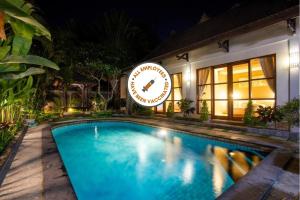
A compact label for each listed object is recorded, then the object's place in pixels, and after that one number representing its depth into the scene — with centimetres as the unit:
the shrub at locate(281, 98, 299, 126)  586
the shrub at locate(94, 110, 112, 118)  1512
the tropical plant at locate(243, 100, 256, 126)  812
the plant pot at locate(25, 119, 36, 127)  999
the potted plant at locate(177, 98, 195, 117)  1158
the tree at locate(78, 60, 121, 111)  1583
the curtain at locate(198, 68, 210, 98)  1137
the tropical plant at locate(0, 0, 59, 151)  115
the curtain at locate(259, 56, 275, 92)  835
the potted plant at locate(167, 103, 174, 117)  1281
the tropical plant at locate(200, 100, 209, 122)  1020
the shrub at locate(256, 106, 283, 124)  711
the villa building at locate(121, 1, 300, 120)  751
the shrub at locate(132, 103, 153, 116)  1434
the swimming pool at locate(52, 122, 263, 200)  436
